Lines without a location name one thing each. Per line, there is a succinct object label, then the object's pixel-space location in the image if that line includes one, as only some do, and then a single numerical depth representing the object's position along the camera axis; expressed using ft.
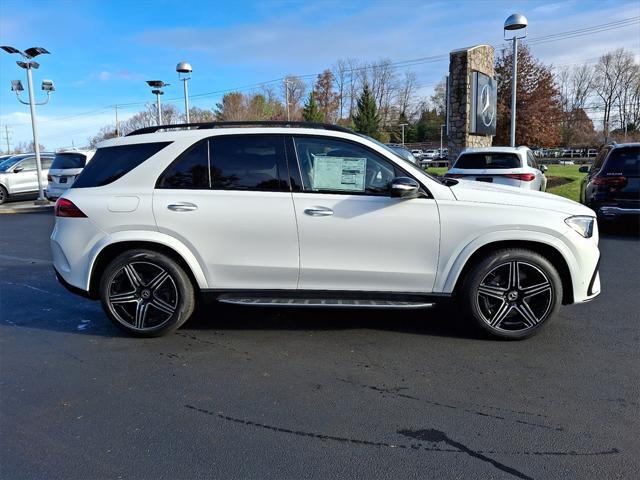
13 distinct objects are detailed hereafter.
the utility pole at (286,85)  269.95
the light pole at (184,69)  61.00
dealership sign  57.72
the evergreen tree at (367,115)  221.46
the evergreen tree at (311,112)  220.64
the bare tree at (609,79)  263.08
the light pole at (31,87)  51.96
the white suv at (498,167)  32.96
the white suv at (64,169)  47.06
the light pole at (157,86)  65.30
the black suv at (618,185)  27.76
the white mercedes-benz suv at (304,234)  13.20
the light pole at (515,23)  49.08
